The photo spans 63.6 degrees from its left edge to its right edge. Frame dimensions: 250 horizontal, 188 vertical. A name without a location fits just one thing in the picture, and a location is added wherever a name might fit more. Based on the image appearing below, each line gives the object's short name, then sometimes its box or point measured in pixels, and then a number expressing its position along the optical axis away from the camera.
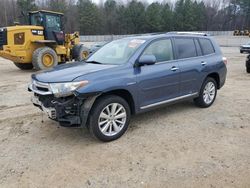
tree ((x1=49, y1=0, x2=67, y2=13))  54.11
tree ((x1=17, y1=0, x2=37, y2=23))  46.18
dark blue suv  3.02
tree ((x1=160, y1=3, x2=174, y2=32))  54.56
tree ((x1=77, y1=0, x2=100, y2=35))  54.11
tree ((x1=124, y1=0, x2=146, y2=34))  54.74
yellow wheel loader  8.89
